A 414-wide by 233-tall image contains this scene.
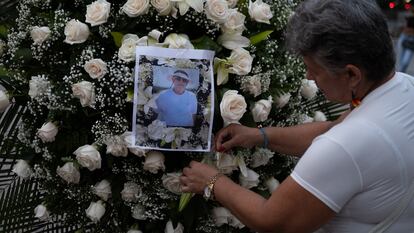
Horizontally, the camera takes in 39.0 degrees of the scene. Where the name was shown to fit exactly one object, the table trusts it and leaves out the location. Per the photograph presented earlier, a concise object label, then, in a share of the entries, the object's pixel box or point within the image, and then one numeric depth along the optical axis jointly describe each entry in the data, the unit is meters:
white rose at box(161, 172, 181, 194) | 1.65
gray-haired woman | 1.36
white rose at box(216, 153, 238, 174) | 1.67
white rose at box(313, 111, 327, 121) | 2.09
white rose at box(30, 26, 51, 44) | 1.68
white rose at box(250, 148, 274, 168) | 1.77
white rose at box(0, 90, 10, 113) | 1.74
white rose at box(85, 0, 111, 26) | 1.60
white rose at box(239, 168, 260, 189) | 1.72
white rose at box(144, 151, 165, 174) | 1.61
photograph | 1.56
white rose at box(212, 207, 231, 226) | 1.74
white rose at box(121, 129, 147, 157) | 1.59
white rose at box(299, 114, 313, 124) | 1.94
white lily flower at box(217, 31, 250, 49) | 1.66
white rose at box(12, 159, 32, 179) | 1.81
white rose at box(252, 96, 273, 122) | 1.67
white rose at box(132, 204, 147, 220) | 1.71
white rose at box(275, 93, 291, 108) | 1.77
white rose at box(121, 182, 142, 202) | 1.68
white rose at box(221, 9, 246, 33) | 1.64
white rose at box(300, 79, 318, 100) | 1.93
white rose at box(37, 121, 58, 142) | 1.64
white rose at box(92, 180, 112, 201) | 1.68
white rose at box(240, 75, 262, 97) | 1.65
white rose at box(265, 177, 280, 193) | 1.85
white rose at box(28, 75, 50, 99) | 1.66
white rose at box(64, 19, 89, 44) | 1.62
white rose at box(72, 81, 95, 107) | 1.58
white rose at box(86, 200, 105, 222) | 1.72
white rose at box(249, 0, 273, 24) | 1.71
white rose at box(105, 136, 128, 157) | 1.60
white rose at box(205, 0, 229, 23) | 1.59
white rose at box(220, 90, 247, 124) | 1.56
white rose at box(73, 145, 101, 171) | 1.60
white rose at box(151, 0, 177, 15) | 1.58
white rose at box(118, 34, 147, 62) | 1.57
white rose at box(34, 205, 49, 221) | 1.83
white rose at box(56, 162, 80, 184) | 1.66
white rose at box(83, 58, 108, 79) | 1.59
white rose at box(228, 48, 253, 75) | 1.61
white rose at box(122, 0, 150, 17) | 1.58
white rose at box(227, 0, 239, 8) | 1.68
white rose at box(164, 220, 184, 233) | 1.73
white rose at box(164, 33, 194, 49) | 1.58
